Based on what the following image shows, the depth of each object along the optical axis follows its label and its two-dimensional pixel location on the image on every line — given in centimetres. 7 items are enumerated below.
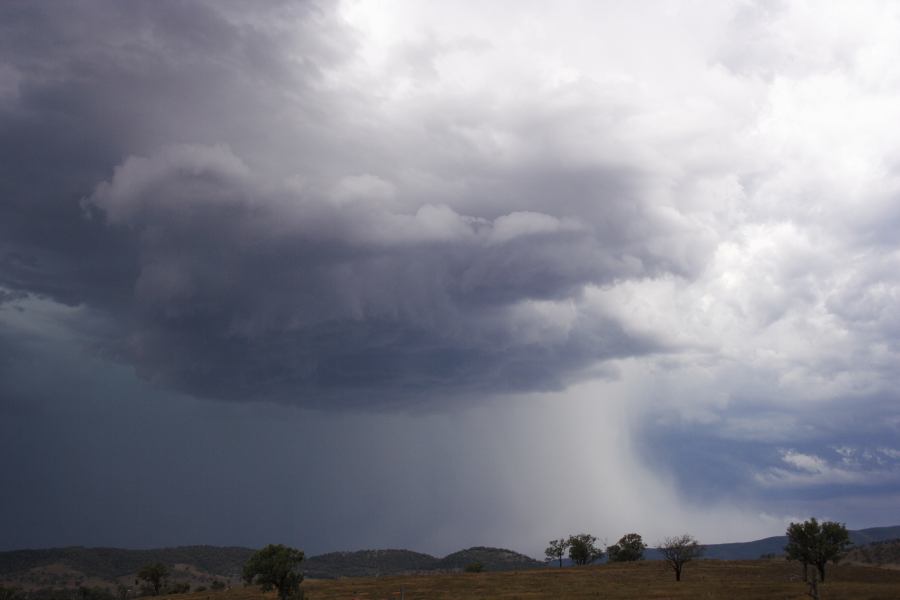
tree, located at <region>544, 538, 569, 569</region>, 18325
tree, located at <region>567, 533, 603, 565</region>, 17425
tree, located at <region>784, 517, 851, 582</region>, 10112
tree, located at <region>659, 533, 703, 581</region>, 10906
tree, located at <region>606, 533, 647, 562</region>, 16550
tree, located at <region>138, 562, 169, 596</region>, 13875
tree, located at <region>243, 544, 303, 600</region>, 8844
